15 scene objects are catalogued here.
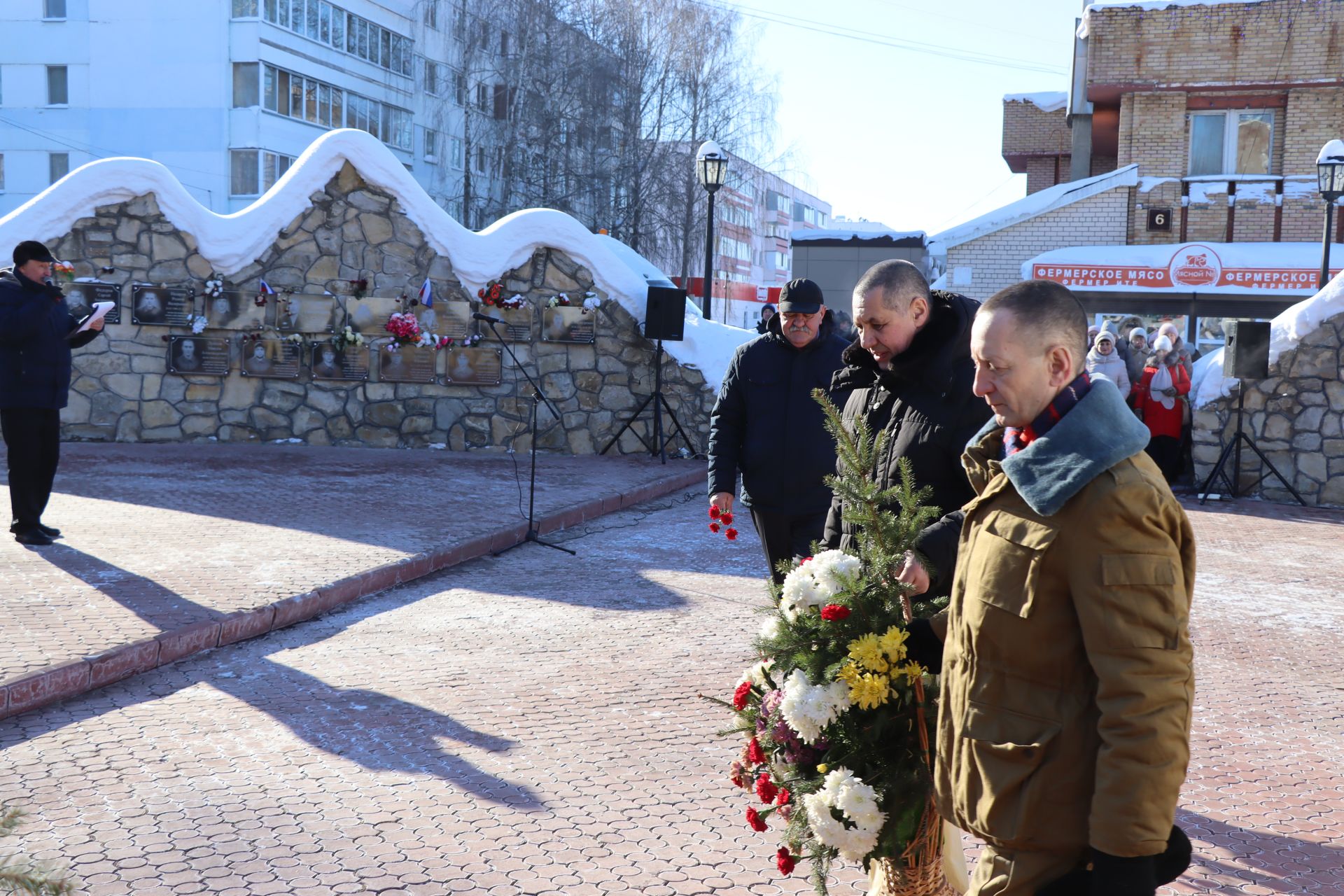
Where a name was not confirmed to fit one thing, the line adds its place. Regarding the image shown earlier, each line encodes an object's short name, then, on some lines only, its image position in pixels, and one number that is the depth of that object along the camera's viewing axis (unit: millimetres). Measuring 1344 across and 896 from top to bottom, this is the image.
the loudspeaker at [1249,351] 14344
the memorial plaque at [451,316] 16578
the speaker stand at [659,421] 16047
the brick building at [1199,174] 24281
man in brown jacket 2156
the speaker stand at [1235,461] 14359
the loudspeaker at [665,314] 16000
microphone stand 10031
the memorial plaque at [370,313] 16500
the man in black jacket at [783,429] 5406
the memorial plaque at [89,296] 15820
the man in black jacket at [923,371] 3658
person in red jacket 14906
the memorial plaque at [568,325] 16609
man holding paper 8656
